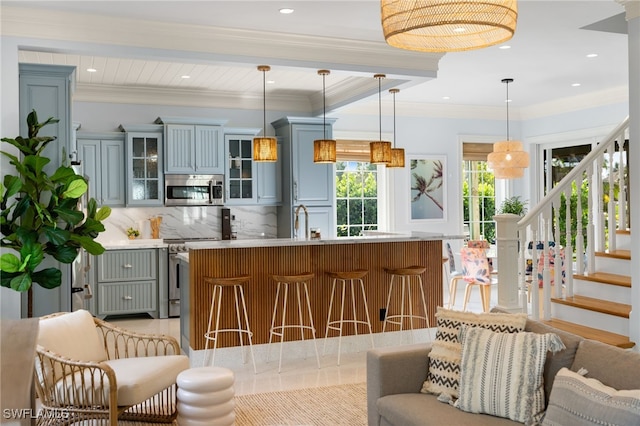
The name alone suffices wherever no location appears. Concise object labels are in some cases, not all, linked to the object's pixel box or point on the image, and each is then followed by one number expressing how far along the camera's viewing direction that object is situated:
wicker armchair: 3.30
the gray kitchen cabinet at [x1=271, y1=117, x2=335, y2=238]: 7.99
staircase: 4.55
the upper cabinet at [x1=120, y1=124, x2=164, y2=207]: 7.52
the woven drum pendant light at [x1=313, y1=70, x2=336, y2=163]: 5.89
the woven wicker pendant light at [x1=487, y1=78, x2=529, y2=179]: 7.38
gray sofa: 2.54
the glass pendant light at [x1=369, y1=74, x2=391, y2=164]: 6.19
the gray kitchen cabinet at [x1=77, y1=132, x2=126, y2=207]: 7.38
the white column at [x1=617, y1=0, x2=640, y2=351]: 3.91
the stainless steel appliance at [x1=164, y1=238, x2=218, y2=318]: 7.41
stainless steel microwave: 7.69
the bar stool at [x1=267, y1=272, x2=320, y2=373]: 5.21
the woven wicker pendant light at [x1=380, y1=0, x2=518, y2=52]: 2.24
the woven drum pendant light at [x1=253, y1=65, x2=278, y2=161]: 5.88
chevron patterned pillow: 3.04
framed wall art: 9.13
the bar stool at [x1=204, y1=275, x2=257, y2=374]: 5.02
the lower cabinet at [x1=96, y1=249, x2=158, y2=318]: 7.22
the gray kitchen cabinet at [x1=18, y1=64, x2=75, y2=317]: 4.99
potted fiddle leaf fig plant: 4.34
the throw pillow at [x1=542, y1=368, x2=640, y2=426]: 2.22
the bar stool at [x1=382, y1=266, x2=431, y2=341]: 5.87
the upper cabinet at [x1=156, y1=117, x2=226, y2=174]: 7.59
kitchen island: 5.26
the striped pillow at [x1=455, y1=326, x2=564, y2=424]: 2.72
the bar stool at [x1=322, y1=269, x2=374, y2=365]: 5.41
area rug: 3.93
